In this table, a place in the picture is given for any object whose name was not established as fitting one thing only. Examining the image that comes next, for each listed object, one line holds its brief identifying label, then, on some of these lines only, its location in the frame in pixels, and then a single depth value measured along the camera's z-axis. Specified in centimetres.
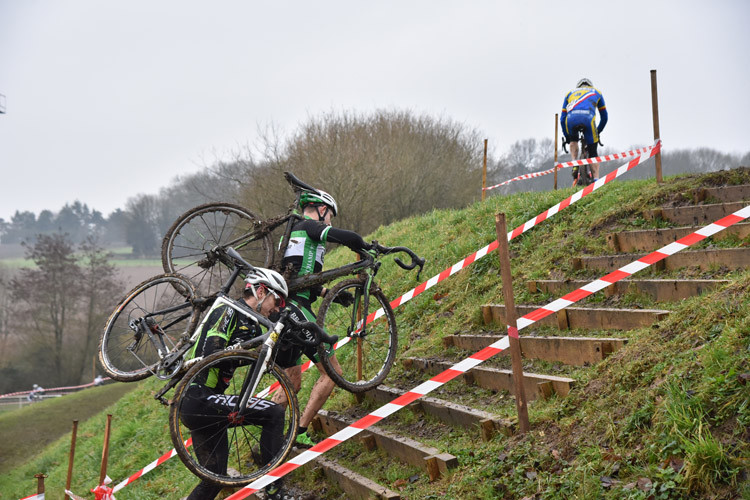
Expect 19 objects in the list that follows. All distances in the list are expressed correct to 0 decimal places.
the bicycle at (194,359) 485
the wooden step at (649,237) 664
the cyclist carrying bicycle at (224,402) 489
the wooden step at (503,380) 532
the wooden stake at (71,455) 787
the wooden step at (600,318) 568
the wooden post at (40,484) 650
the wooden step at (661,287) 570
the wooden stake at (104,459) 731
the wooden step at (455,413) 519
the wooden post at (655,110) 845
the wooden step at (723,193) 743
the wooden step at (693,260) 598
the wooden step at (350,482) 507
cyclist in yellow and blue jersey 1192
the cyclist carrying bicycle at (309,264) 620
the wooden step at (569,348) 550
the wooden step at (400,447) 503
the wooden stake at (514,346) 484
